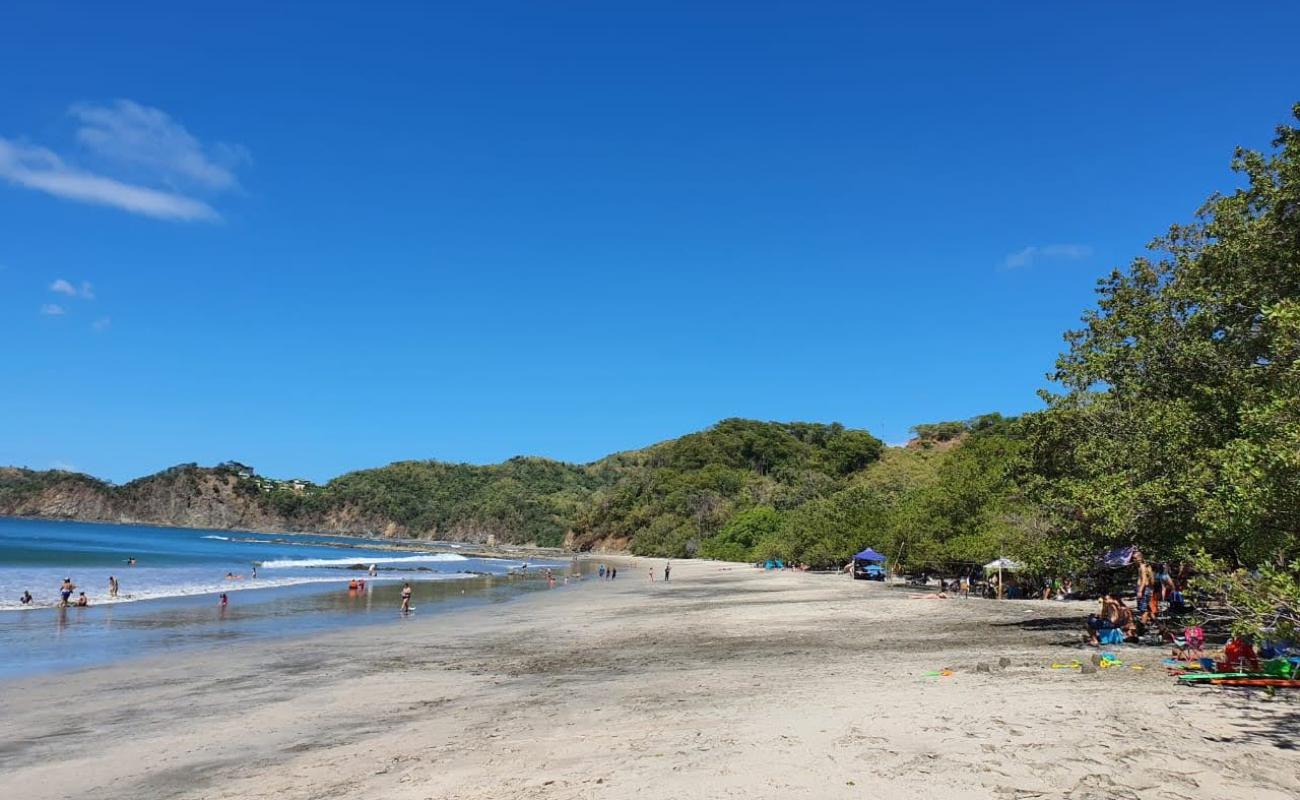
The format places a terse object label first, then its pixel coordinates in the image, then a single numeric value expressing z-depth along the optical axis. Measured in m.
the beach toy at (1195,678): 10.45
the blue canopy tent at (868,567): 44.94
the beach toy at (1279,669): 10.20
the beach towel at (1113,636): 15.28
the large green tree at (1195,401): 8.82
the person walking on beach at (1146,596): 16.64
